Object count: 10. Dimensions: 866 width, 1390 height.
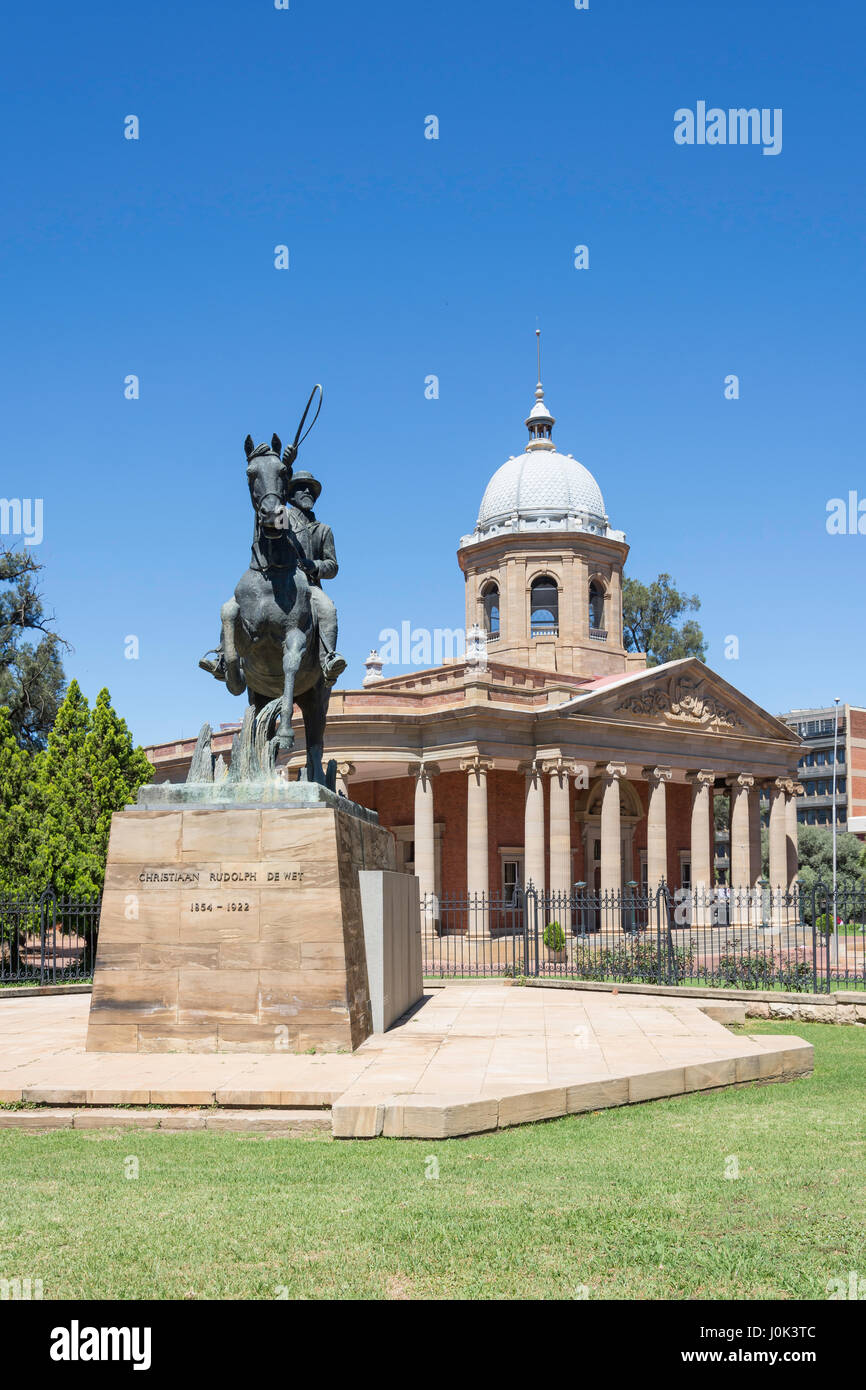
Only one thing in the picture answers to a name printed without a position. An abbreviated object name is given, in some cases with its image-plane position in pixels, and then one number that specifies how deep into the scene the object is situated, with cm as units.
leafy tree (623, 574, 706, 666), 6178
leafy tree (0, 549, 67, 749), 3772
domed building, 3972
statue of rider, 1240
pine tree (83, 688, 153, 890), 2879
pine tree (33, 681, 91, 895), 2814
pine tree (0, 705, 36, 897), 2778
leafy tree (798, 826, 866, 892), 6025
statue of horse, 1149
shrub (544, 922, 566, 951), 2860
